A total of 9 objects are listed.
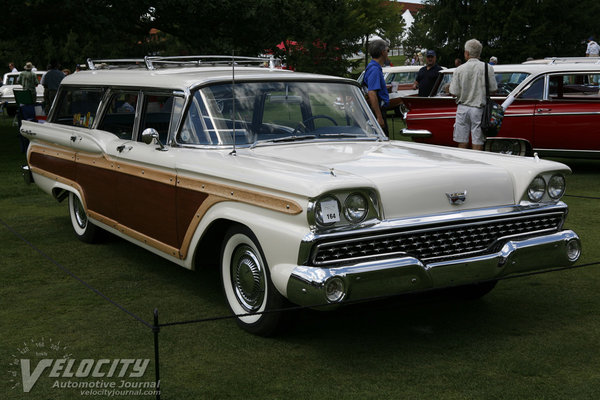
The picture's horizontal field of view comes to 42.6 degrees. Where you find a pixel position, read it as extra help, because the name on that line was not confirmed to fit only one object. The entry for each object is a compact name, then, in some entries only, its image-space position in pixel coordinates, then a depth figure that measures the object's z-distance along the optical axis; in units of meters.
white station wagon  4.09
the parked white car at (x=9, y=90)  27.36
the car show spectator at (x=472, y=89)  9.19
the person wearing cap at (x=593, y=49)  21.91
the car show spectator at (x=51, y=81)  17.70
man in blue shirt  8.73
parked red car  10.98
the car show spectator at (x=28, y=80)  20.97
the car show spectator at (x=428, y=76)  14.34
